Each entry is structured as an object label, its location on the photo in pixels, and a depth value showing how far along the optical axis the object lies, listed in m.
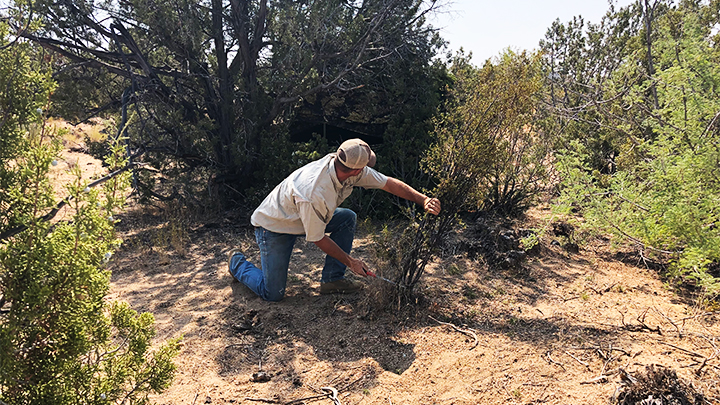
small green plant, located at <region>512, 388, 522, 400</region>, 2.56
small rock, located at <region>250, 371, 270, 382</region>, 2.95
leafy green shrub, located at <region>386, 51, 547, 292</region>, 3.52
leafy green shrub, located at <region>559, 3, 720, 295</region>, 3.13
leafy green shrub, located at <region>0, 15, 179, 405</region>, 1.62
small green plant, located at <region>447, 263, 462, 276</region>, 4.32
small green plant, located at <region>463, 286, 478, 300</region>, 3.82
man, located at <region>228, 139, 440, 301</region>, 3.22
